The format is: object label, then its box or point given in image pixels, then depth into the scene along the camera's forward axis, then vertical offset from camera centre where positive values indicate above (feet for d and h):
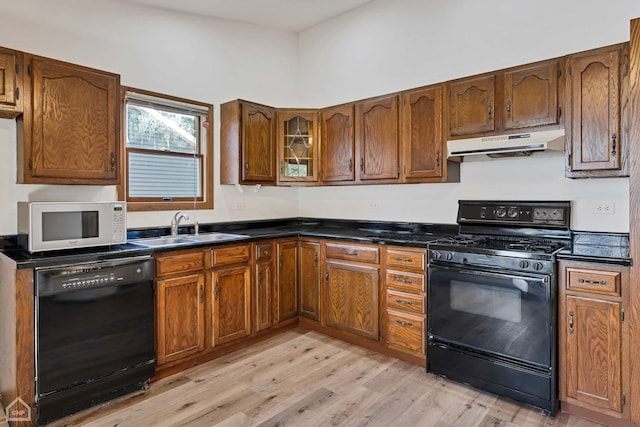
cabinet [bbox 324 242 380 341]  10.24 -2.23
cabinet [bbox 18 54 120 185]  7.68 +1.86
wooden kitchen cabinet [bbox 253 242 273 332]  10.80 -2.22
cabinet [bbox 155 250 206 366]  8.67 -2.29
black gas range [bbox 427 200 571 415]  7.39 -2.01
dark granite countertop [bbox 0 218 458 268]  7.25 -0.71
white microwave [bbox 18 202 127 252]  7.37 -0.29
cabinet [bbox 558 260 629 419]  6.76 -2.40
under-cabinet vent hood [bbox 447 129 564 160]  8.04 +1.50
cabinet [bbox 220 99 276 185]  11.77 +2.18
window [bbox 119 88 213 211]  10.58 +1.76
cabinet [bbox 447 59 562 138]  8.27 +2.59
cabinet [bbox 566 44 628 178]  7.40 +1.98
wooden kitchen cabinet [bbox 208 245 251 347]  9.76 -2.23
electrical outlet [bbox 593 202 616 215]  8.34 +0.03
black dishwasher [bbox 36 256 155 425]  6.90 -2.45
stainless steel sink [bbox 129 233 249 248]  9.67 -0.80
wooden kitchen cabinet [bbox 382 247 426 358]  9.30 -2.31
